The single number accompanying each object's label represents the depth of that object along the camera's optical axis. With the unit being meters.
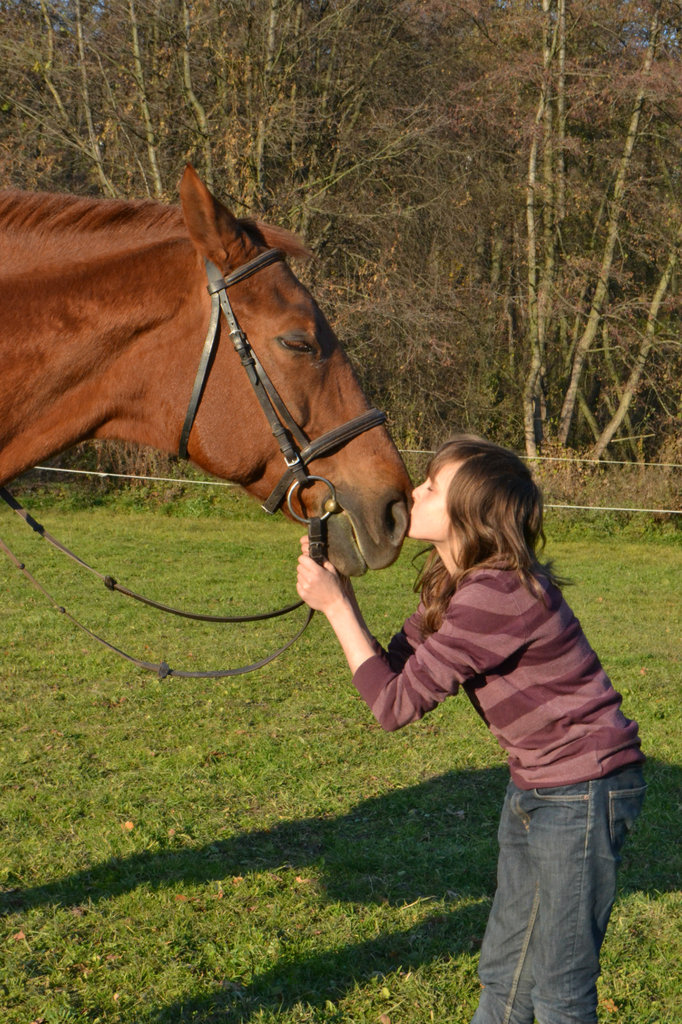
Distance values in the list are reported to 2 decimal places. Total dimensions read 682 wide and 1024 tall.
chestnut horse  2.40
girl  2.22
